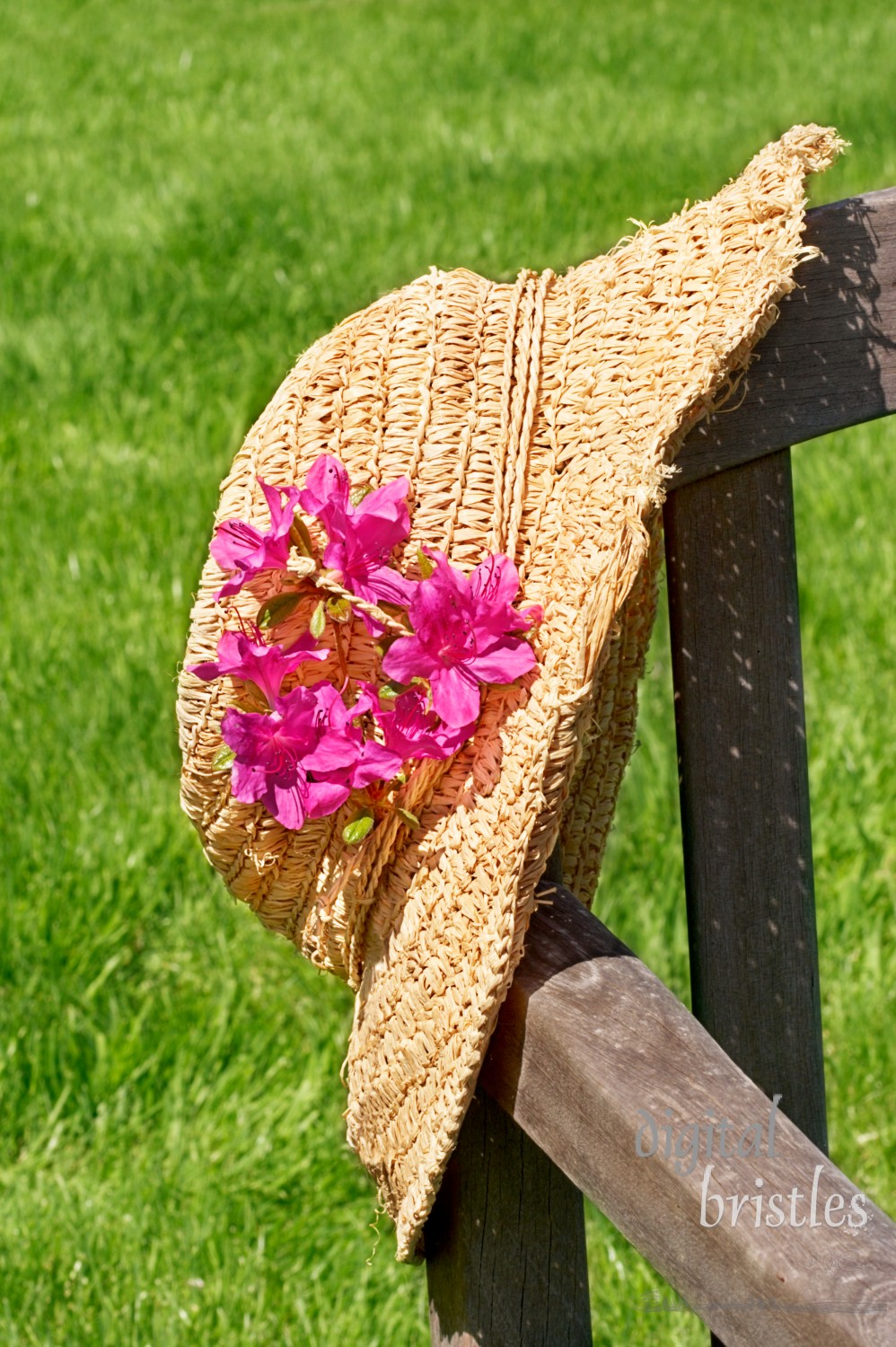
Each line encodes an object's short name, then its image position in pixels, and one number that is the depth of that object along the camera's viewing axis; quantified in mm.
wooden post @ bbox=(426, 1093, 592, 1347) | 2055
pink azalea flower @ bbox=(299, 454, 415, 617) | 1945
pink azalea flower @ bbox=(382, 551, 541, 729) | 1937
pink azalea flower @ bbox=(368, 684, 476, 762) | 1949
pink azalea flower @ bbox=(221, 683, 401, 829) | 1947
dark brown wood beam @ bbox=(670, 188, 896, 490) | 1966
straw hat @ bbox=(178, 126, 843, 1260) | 1925
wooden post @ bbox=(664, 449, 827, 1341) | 2041
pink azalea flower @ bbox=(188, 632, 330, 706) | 1950
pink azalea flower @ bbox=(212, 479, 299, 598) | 1944
